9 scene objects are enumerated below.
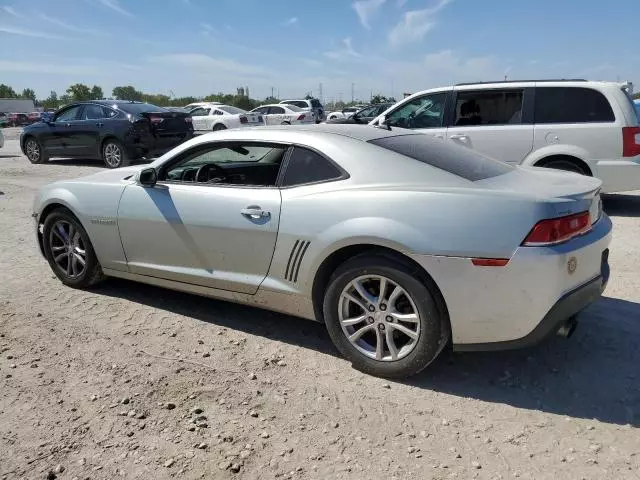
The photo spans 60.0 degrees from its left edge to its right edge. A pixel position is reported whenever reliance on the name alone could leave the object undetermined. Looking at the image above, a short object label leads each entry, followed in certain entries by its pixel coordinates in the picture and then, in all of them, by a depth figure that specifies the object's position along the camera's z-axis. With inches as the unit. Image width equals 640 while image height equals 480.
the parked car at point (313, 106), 1116.9
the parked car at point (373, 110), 953.5
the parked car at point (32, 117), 1926.7
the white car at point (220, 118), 963.3
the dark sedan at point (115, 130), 491.5
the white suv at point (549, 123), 279.3
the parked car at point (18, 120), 1939.0
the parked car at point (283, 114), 1048.8
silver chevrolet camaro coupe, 113.0
